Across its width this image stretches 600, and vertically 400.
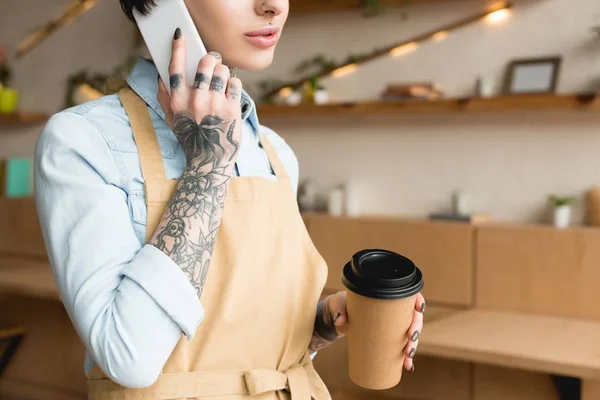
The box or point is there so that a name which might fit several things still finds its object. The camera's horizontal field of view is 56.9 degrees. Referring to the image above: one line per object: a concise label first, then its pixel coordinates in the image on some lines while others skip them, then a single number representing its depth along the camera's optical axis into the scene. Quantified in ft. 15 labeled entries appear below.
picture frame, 8.64
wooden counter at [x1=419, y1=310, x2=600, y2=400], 6.15
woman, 2.43
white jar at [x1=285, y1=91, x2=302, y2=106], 10.62
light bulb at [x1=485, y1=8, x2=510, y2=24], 9.09
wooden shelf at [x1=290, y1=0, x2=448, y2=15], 9.73
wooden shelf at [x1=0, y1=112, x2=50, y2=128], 12.94
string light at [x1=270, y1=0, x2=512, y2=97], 9.10
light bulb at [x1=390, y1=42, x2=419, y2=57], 9.80
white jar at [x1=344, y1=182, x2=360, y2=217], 10.14
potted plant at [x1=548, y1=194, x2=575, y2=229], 8.45
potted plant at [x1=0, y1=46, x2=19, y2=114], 13.47
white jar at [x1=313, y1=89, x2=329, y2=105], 10.29
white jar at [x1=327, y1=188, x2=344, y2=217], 10.24
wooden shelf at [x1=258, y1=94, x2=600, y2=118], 8.23
